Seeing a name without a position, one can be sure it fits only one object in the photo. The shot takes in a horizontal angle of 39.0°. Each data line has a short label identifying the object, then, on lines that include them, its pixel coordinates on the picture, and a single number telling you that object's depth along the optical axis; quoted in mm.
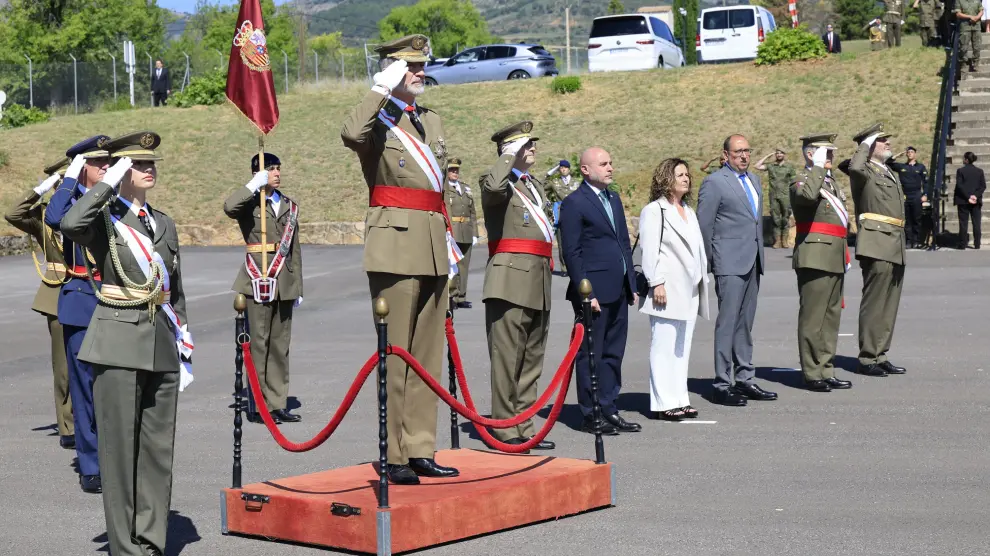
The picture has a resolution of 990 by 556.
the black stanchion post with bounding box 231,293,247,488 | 7469
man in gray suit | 11406
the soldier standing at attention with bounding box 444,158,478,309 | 18578
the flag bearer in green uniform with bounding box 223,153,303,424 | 11203
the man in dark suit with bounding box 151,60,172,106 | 45188
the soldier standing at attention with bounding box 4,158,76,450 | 9898
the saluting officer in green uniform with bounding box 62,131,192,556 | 6629
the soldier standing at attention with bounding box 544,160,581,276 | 23094
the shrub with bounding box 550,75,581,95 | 40125
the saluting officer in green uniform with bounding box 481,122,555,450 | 9695
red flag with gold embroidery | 14141
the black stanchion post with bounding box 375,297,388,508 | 6746
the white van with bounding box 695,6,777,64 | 41500
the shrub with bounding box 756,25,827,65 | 38812
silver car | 44281
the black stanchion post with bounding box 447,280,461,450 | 8938
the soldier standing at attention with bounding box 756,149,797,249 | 26828
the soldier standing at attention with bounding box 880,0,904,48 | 38509
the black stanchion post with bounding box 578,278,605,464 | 8023
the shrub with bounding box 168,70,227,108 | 44281
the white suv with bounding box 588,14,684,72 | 42688
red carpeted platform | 6840
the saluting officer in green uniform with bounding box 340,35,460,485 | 7504
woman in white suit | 10617
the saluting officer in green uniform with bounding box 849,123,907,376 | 12703
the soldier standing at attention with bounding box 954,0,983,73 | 29547
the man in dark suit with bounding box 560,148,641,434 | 10219
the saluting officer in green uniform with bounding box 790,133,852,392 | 12008
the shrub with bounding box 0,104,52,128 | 43594
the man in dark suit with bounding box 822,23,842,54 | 42450
